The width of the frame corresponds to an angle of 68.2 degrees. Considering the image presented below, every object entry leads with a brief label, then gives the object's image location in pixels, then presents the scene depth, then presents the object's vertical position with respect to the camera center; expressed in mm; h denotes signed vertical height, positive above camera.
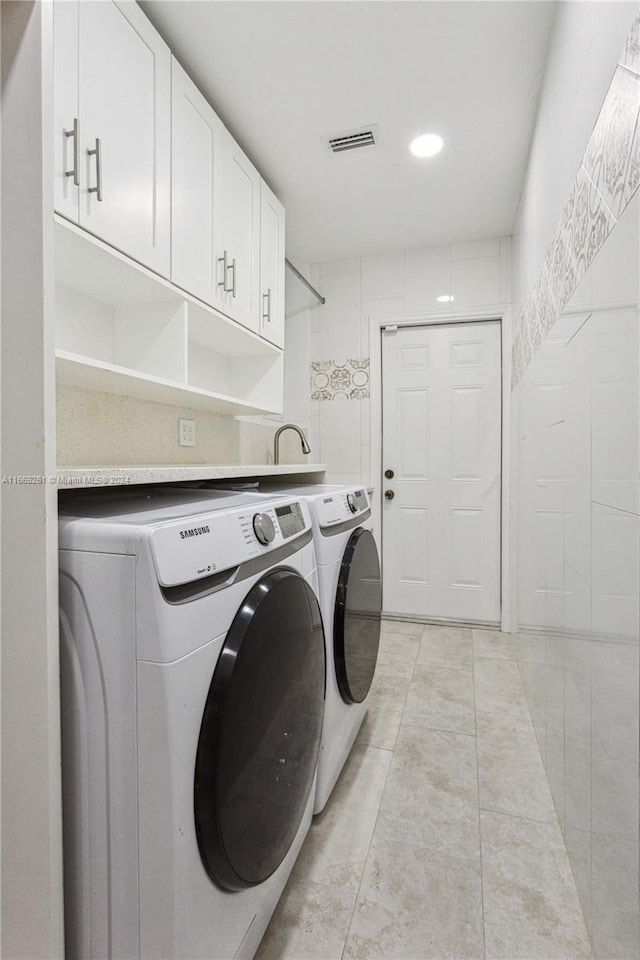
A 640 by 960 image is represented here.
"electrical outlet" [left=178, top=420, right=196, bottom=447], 2080 +157
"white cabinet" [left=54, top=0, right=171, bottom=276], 1151 +932
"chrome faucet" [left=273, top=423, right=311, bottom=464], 2318 +119
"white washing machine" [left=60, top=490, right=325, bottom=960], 669 -395
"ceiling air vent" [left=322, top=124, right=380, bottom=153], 1962 +1397
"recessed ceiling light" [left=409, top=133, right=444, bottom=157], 1999 +1396
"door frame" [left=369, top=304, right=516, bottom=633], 2887 +237
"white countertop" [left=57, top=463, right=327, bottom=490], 779 -14
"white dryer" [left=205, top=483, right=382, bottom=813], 1304 -423
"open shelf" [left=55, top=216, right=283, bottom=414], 1307 +502
